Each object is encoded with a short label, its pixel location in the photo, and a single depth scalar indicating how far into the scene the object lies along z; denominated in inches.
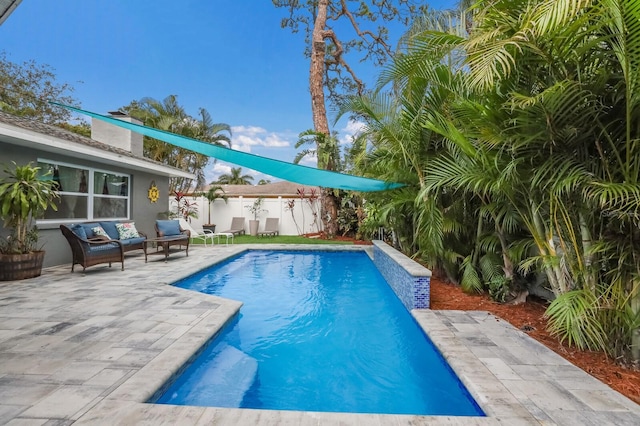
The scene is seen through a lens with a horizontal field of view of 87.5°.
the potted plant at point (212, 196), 655.8
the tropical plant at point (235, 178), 1416.1
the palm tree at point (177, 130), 798.5
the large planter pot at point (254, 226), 655.1
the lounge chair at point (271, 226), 637.7
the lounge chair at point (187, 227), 467.7
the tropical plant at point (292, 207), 656.8
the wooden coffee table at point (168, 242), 336.8
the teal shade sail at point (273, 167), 251.3
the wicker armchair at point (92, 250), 268.1
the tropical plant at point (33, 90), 681.0
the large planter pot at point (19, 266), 240.4
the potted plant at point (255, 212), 655.8
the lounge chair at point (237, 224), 646.5
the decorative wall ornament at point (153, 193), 458.6
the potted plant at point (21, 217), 235.5
